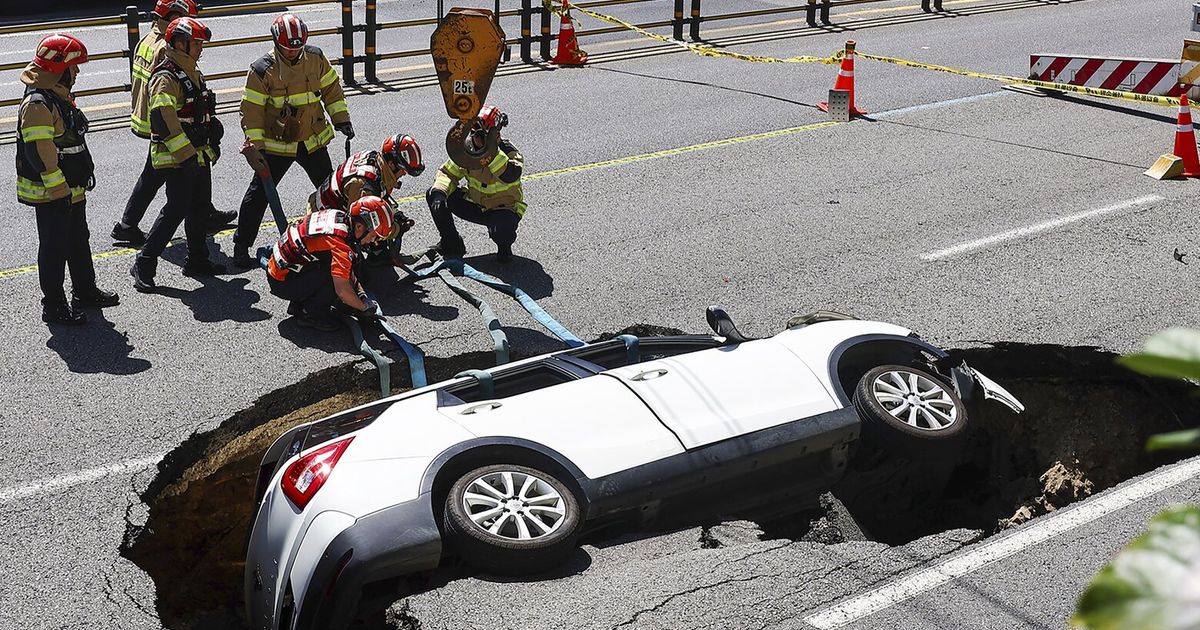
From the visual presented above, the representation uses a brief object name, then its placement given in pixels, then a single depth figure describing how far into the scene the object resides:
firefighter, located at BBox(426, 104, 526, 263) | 19.72
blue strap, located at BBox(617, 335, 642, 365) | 13.07
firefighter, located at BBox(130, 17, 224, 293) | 18.37
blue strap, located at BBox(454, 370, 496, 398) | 12.12
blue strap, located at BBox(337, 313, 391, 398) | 14.83
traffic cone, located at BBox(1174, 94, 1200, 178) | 24.77
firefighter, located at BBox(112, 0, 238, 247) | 19.87
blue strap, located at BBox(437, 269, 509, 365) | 15.67
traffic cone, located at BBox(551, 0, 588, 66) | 35.72
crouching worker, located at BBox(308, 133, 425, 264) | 17.52
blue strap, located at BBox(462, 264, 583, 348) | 16.33
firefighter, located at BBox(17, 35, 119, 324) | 16.09
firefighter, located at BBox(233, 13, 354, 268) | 19.50
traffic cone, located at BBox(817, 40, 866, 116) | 29.50
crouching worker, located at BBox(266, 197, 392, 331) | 16.34
